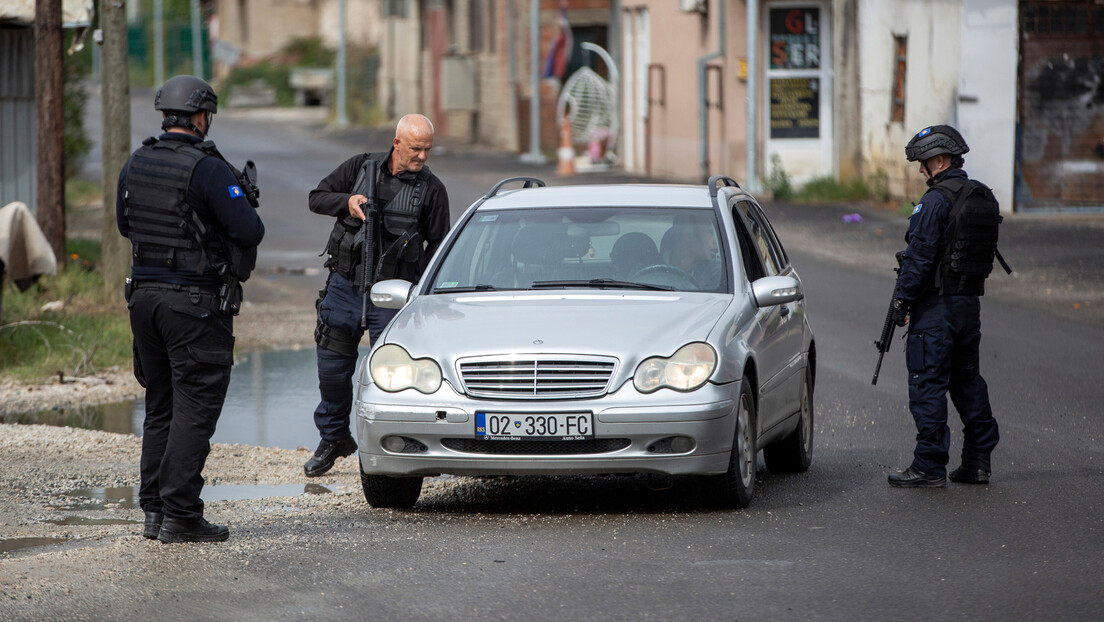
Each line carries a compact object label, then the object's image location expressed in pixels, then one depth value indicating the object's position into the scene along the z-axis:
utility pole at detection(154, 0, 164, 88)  155.25
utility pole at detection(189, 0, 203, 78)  140.50
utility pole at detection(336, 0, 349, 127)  101.75
